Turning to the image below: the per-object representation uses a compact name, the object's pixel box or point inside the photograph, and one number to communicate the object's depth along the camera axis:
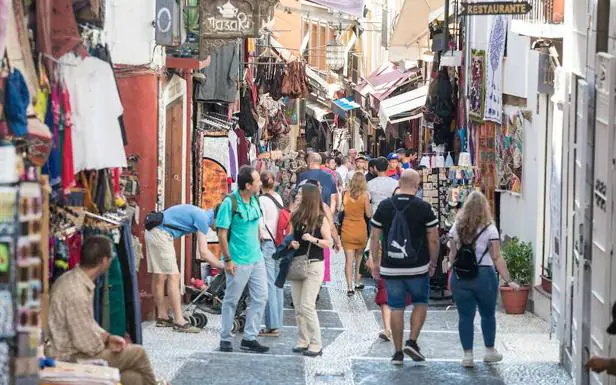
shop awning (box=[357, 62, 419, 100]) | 40.03
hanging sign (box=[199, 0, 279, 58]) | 16.09
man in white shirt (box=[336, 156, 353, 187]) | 31.06
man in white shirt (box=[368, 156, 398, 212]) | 19.53
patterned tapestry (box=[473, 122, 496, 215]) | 20.34
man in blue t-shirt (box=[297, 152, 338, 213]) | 20.56
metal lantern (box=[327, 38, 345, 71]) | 46.88
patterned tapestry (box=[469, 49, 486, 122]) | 21.25
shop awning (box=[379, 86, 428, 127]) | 32.62
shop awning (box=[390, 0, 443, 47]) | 30.12
